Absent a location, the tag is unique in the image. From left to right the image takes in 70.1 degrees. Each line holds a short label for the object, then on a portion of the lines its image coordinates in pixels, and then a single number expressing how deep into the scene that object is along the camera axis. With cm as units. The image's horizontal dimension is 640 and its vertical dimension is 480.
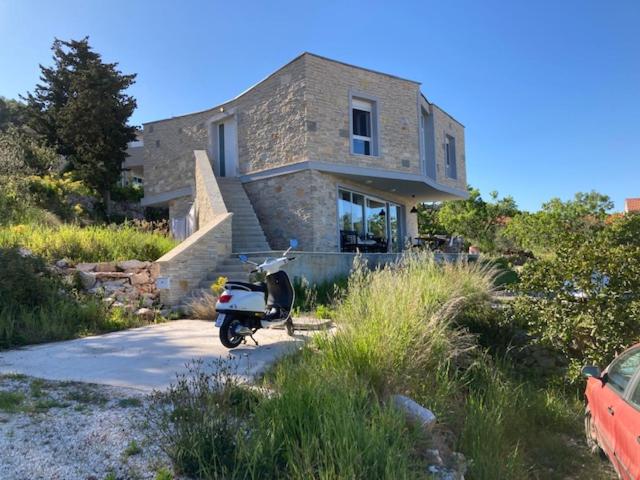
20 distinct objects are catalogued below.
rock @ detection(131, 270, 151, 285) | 906
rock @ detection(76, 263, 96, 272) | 905
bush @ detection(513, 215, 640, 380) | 550
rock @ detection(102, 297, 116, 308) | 799
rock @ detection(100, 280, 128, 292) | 860
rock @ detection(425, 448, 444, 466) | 313
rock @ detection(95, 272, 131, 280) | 884
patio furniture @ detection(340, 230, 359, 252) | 1434
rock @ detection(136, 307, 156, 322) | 809
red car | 315
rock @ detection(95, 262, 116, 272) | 916
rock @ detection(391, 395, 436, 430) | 336
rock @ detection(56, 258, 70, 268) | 894
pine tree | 2050
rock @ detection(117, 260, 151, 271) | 938
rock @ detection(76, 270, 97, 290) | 850
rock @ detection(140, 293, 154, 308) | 860
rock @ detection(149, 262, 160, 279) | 890
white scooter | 574
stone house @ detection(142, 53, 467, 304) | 1324
